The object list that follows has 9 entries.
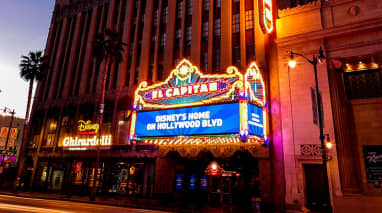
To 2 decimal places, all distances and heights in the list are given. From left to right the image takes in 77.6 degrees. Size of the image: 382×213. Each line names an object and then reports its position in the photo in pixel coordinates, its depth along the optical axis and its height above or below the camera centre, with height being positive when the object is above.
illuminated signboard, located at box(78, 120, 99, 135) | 28.80 +5.00
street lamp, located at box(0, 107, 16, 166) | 26.94 +5.21
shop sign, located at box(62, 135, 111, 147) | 28.89 +3.46
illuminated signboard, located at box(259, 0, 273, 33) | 20.02 +13.36
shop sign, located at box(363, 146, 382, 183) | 16.33 +1.18
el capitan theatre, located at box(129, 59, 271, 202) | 17.98 +3.55
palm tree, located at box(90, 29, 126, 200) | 28.73 +14.50
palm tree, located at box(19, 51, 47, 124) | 36.00 +14.99
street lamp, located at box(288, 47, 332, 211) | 13.21 +2.61
